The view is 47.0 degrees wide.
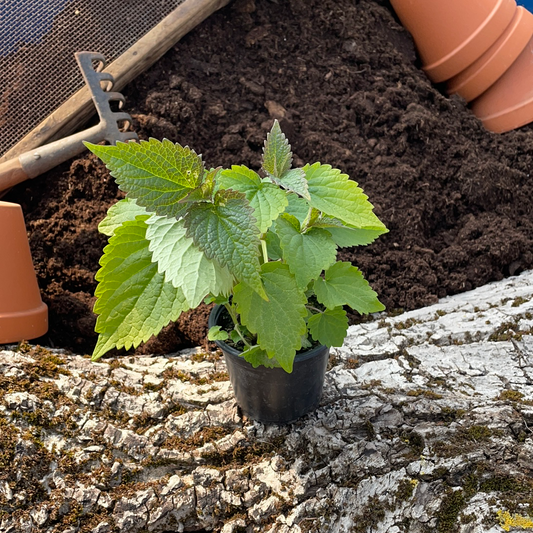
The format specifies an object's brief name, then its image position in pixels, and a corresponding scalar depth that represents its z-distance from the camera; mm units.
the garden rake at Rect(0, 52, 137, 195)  593
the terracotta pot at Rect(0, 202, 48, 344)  499
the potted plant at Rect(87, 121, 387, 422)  333
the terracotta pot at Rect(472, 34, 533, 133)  709
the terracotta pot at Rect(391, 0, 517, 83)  694
